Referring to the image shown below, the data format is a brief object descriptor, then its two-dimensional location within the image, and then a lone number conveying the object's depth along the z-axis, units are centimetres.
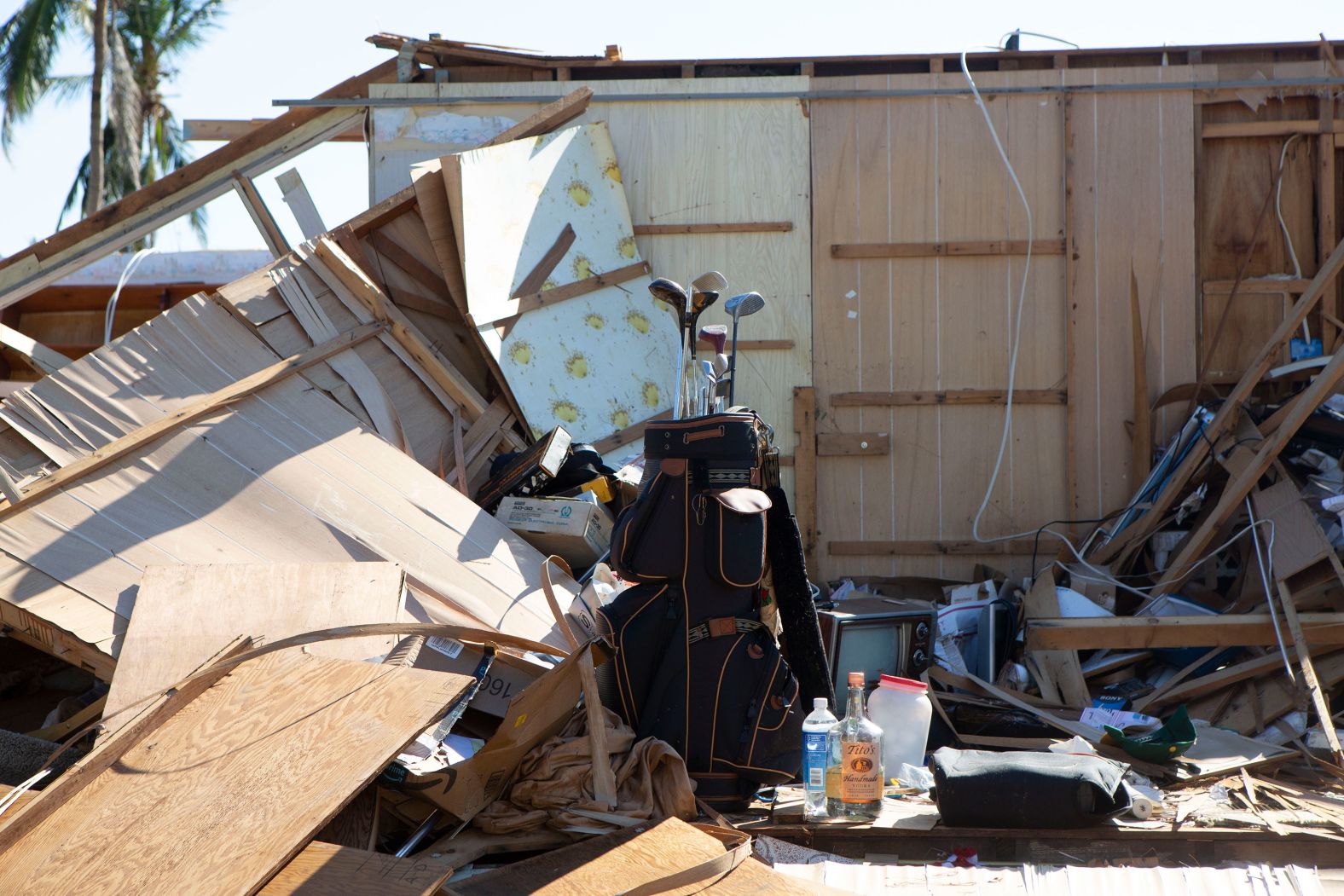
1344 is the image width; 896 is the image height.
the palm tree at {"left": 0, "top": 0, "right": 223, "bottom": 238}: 2145
